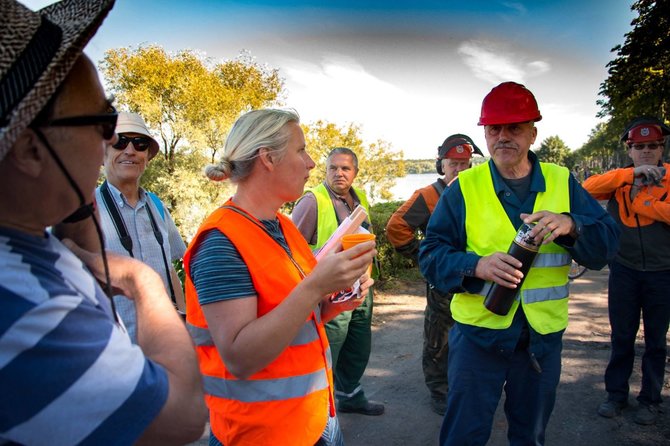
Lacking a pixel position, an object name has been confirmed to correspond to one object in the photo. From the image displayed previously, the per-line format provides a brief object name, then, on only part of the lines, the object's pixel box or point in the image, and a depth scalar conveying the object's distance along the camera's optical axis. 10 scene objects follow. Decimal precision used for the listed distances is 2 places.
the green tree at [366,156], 30.06
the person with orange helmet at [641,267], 3.61
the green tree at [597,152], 45.83
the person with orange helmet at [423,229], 4.01
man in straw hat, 0.65
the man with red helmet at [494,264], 2.32
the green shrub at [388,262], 8.92
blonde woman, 1.46
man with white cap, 2.87
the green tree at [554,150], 82.75
